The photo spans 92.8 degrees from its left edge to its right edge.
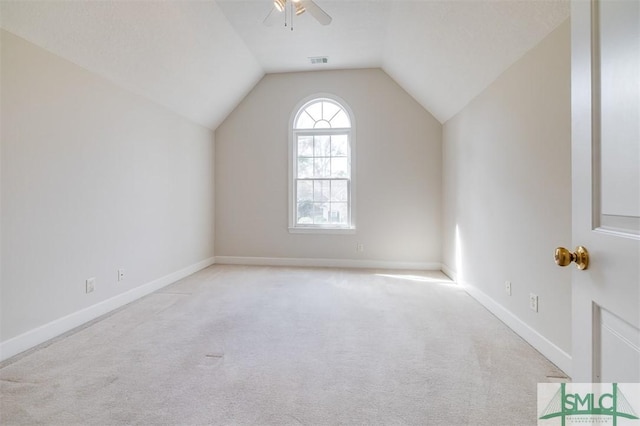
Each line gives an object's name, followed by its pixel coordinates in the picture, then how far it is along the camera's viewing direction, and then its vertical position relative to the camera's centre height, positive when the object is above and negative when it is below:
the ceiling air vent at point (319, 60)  4.41 +2.22
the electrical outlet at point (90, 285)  2.71 -0.66
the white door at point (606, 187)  0.64 +0.06
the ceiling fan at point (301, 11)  2.39 +1.64
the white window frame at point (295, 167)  4.88 +0.71
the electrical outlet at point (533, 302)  2.22 -0.68
